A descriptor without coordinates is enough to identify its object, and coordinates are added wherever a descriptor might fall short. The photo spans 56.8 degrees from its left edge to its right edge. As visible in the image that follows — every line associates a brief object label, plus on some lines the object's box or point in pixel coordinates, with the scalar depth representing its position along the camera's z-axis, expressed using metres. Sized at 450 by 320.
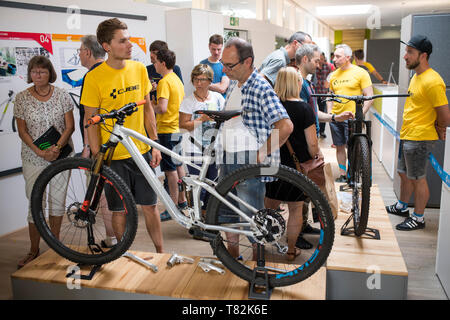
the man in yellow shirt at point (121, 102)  2.28
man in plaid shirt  2.12
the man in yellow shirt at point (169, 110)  3.71
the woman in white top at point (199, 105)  3.38
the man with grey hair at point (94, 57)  2.95
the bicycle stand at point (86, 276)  2.26
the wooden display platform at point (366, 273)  2.29
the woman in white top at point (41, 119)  2.87
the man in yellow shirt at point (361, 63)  7.61
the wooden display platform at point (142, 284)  2.10
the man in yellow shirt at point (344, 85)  4.54
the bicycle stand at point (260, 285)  2.05
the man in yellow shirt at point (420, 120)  3.38
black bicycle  2.61
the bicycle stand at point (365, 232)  2.84
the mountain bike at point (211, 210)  1.96
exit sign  7.37
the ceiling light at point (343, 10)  13.91
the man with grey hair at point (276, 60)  3.35
